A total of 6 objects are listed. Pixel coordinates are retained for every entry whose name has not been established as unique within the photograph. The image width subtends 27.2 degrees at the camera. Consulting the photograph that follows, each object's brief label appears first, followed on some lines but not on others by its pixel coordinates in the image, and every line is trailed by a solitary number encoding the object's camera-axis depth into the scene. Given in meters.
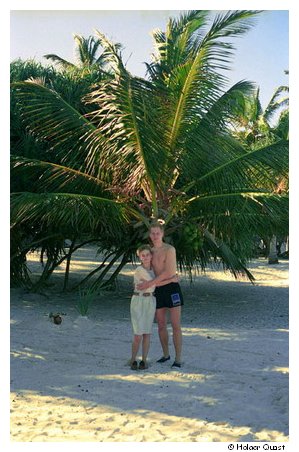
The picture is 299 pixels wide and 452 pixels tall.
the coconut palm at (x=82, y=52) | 26.47
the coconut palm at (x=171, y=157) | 8.91
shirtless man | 6.33
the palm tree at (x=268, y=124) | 25.50
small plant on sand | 9.84
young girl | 6.29
